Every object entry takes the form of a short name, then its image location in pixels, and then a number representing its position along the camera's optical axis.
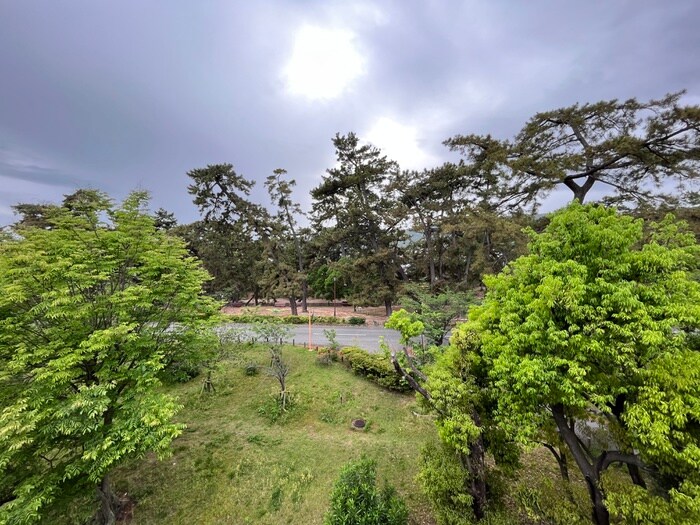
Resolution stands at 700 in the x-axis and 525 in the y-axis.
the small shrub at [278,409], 10.69
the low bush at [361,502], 5.18
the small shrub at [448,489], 5.21
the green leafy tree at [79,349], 5.24
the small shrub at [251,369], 13.74
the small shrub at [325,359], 14.20
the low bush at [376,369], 11.91
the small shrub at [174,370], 8.78
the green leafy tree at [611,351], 3.49
